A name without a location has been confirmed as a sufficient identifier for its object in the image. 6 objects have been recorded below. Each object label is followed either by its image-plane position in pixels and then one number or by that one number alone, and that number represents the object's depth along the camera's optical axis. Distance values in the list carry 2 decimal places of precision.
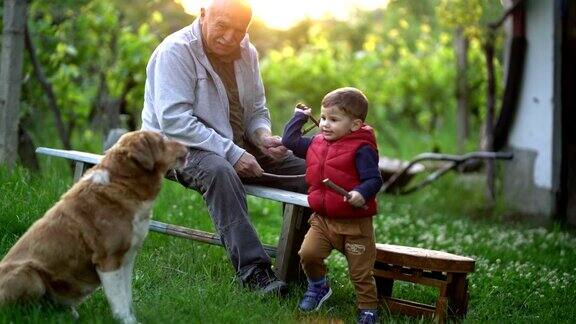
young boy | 5.73
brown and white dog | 5.01
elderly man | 6.18
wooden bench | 6.45
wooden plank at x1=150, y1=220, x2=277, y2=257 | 6.64
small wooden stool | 5.96
